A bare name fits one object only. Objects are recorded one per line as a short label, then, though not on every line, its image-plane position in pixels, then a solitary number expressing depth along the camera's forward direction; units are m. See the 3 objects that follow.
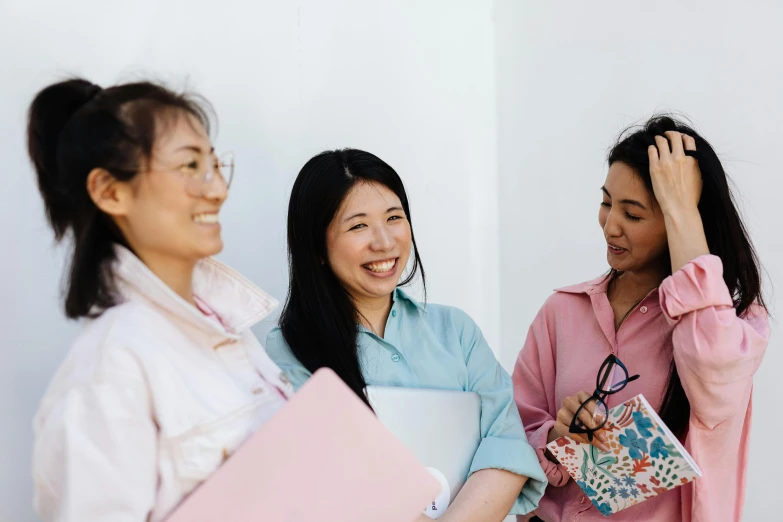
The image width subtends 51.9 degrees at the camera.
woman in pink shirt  1.42
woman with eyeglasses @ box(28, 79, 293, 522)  0.95
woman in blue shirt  1.46
